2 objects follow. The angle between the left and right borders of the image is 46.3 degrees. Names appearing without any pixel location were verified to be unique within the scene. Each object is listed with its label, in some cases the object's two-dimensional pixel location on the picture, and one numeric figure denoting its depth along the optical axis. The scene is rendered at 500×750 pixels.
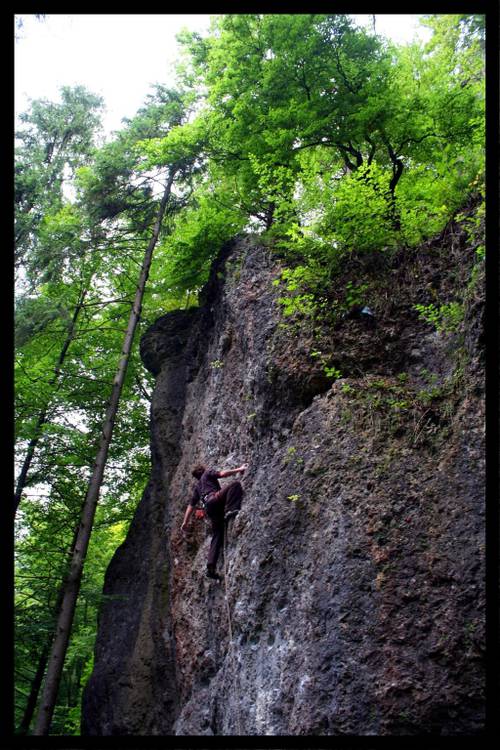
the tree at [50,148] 15.51
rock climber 9.95
